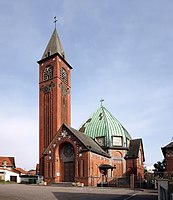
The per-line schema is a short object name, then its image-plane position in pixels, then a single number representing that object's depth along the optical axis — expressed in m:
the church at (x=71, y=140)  44.94
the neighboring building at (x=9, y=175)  57.16
